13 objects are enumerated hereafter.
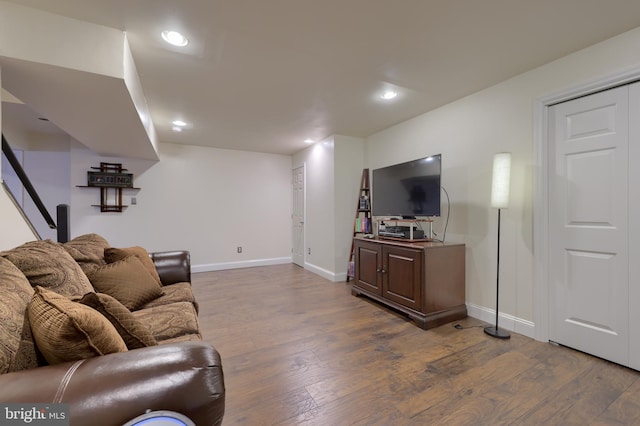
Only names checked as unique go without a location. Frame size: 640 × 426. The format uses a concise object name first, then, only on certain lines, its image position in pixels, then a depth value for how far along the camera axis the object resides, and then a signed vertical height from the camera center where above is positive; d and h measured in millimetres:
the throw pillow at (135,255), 1993 -348
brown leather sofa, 660 -452
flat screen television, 2688 +268
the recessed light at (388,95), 2702 +1225
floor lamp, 2242 +243
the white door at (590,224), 1855 -83
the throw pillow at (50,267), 1160 -264
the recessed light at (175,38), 1815 +1219
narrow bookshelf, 4051 -45
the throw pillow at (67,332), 776 -362
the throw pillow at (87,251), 1727 -278
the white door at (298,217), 5152 -98
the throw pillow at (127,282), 1654 -465
